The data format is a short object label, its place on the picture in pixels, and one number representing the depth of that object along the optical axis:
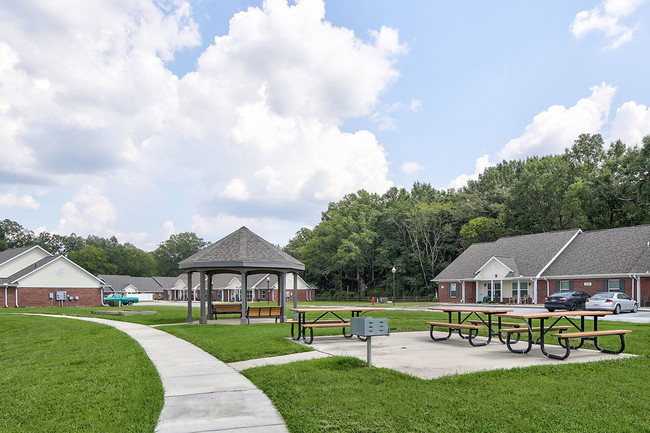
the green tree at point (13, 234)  108.78
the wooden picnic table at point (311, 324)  13.64
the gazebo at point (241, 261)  20.97
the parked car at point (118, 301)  56.00
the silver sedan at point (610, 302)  27.83
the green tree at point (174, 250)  131.00
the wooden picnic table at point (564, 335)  10.11
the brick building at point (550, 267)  36.47
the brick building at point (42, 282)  47.78
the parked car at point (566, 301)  28.44
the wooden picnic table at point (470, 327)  12.35
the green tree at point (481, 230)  61.91
